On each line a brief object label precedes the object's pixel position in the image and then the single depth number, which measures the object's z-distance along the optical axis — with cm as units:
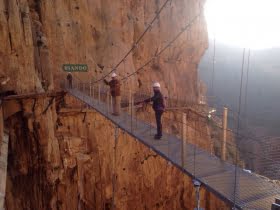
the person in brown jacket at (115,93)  657
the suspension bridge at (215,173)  289
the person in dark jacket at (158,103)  483
